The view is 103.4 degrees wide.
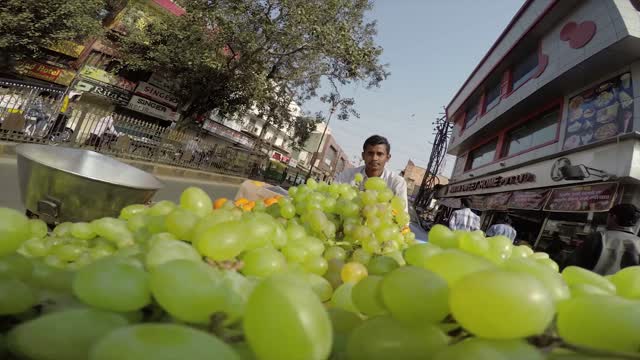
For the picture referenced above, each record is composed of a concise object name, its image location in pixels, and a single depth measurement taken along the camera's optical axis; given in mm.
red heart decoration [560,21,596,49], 5173
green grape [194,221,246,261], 112
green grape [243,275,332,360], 66
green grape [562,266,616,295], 115
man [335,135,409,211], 2103
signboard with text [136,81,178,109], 11934
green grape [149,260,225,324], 77
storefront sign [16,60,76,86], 9269
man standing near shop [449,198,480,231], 5114
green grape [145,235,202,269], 98
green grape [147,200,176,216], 172
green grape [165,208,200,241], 135
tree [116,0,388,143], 7462
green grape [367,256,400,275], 147
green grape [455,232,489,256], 143
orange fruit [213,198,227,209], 1029
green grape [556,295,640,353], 74
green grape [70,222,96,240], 160
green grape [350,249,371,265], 172
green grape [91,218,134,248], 155
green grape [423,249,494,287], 87
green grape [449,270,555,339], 69
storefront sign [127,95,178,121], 11848
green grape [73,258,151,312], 83
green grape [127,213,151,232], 160
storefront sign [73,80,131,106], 10700
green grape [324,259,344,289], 153
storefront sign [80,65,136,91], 10694
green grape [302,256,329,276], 153
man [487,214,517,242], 4174
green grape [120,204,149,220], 184
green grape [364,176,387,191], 1036
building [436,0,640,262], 4273
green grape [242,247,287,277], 120
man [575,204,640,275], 2015
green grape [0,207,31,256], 110
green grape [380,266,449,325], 81
